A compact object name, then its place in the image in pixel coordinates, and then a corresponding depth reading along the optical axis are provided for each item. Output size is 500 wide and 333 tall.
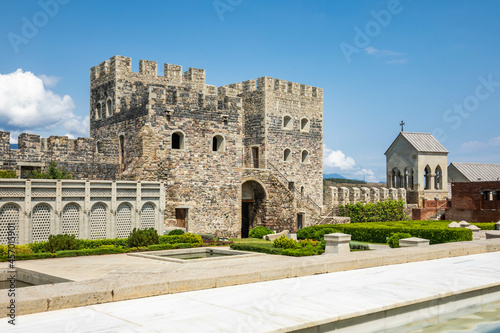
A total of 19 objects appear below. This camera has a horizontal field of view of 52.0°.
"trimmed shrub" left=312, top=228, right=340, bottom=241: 23.99
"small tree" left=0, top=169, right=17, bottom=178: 22.38
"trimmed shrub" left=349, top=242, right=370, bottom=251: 20.06
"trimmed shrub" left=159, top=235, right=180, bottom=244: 21.19
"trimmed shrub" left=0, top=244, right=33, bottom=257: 16.56
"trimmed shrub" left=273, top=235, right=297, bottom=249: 19.11
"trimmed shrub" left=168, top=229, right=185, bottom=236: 23.09
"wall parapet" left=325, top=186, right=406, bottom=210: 37.12
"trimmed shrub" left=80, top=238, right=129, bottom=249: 19.00
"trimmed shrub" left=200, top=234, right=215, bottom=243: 22.30
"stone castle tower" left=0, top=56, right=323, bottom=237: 26.19
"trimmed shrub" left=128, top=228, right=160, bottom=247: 19.94
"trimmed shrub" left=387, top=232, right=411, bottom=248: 20.81
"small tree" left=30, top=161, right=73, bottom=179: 23.61
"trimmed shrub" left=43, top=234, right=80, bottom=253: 17.93
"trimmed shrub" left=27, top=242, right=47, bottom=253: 17.89
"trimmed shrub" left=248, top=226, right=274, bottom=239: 29.62
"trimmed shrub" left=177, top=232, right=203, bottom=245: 21.27
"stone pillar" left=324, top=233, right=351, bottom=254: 17.50
